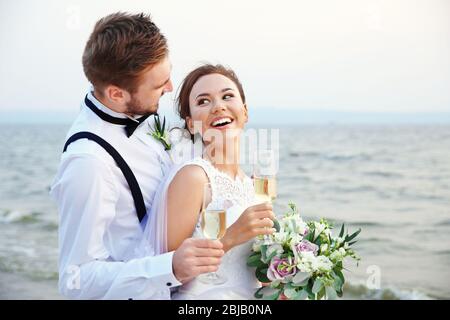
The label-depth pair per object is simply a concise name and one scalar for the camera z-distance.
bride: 2.94
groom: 2.78
